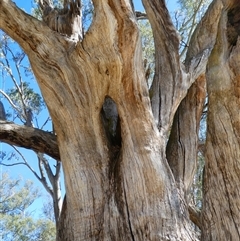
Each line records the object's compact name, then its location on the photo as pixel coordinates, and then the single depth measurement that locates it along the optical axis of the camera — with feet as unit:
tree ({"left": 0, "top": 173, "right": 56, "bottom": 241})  39.11
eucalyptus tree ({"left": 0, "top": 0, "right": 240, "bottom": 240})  6.86
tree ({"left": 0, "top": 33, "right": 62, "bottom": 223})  24.48
